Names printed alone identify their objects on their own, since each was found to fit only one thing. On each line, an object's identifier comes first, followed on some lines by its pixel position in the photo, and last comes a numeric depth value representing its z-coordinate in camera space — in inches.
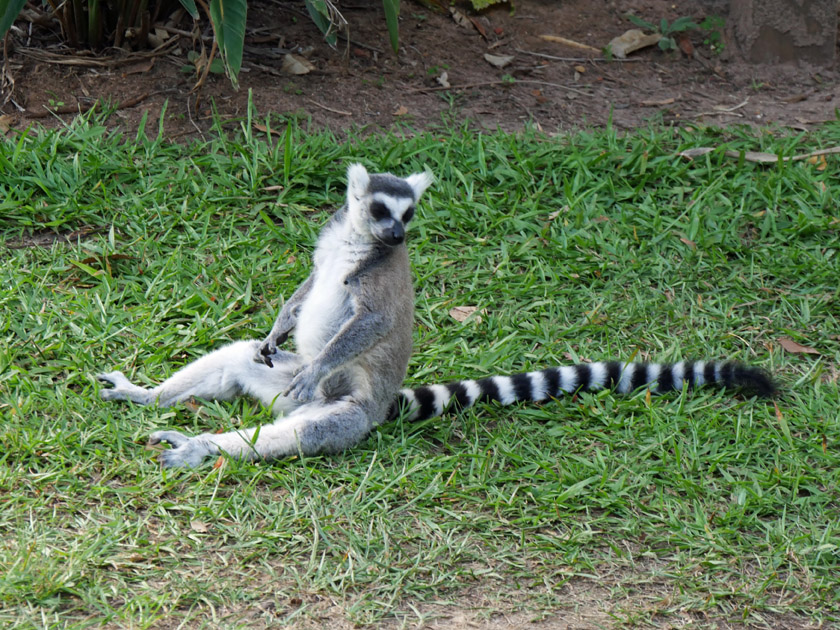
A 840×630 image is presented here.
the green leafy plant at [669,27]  555.6
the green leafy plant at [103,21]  454.0
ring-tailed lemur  278.5
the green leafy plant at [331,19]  414.3
